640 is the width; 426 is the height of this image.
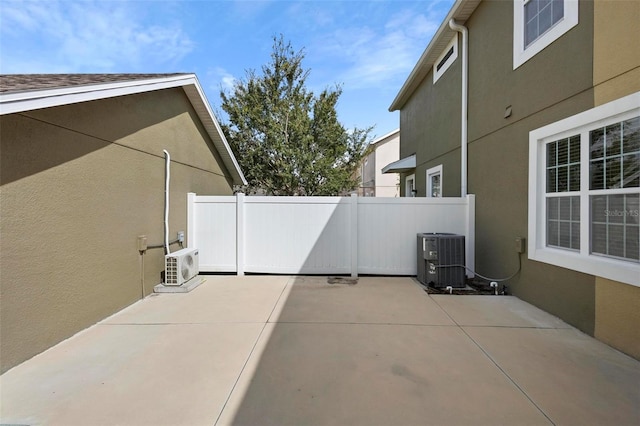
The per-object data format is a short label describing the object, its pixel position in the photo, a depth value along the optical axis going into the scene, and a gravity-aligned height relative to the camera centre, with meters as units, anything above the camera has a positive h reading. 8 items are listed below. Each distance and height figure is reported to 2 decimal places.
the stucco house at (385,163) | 21.97 +3.76
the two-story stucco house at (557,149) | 3.18 +0.93
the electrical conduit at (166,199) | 5.62 +0.25
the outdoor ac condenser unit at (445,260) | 5.54 -0.85
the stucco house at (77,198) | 2.85 +0.18
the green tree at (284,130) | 12.81 +3.65
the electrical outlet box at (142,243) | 4.82 -0.49
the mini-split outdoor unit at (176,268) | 5.34 -0.99
